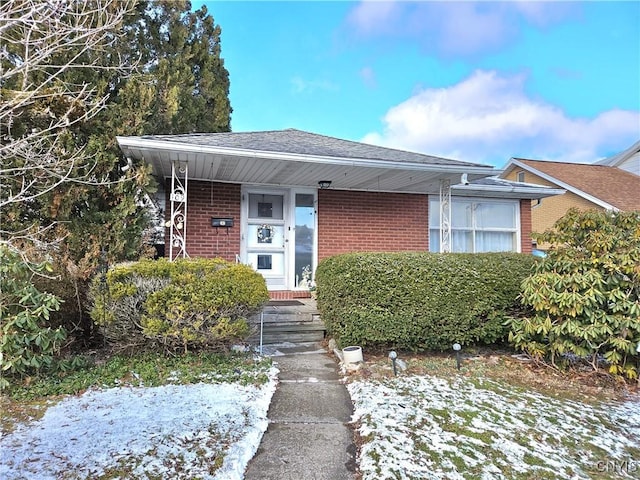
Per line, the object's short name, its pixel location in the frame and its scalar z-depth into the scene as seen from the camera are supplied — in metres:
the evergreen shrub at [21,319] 3.64
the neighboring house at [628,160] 19.70
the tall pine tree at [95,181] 5.34
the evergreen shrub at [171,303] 4.35
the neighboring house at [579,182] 16.22
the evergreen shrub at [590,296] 4.31
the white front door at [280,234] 7.97
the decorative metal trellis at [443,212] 7.39
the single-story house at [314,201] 6.29
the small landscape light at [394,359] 4.40
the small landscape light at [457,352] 4.54
